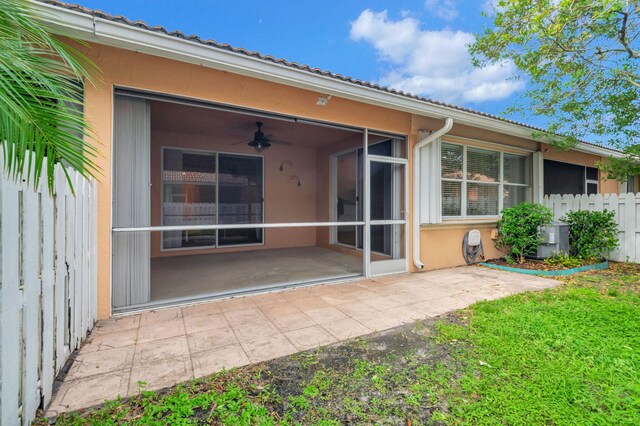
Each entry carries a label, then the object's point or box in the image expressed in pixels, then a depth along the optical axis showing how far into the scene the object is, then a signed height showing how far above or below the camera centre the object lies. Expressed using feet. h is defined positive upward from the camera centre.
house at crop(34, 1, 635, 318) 10.16 +2.83
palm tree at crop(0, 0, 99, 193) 3.22 +1.30
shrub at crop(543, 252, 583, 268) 18.01 -3.15
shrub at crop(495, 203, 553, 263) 18.58 -0.99
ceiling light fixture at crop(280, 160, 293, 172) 26.04 +4.38
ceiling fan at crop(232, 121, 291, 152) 20.20 +5.13
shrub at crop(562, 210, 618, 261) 18.98 -1.47
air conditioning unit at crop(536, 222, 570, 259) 18.66 -1.89
